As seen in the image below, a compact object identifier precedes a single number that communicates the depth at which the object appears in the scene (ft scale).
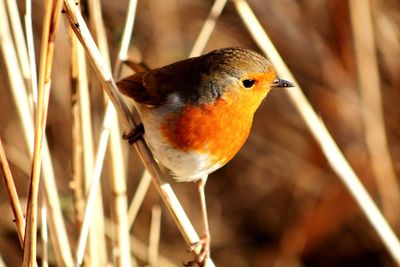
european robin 15.46
